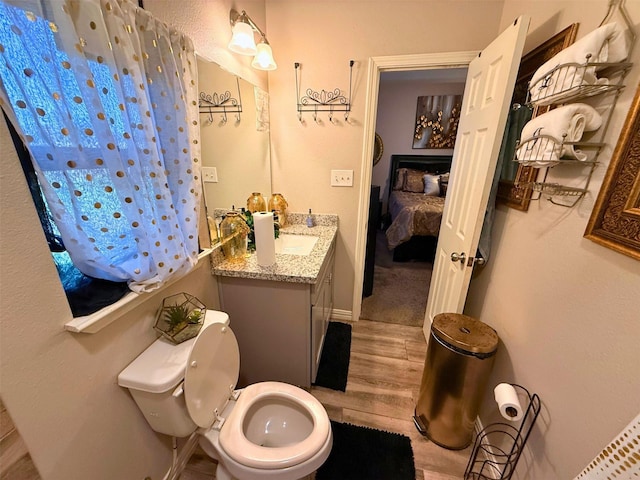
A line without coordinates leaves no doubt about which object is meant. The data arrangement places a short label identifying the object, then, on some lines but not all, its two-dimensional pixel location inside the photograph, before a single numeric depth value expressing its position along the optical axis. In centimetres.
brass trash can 121
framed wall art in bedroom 430
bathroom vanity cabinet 143
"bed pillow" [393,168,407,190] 458
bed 325
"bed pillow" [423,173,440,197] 429
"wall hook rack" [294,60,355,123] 186
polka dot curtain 58
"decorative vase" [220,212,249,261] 148
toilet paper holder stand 104
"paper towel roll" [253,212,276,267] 134
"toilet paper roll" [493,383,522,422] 98
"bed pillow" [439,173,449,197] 428
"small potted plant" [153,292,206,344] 102
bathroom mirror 133
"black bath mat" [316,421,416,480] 127
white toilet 92
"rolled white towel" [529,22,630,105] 76
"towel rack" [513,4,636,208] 78
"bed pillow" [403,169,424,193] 445
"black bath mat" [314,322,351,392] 175
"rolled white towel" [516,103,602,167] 84
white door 116
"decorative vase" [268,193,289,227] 210
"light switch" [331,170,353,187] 201
